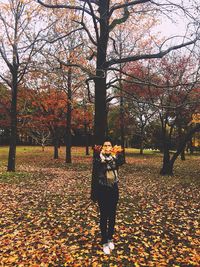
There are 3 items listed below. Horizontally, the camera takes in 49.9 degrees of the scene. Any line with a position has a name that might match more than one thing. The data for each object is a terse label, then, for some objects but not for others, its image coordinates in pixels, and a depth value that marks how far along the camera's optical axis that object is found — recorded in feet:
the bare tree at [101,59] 25.76
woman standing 15.89
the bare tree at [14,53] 44.96
